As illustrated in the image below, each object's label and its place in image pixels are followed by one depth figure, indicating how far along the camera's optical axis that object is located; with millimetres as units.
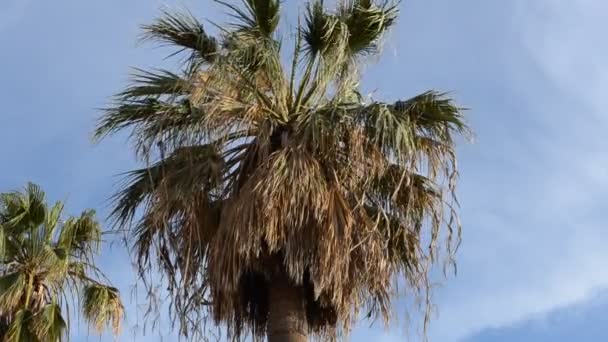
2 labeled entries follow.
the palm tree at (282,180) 18687
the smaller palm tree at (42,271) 28203
